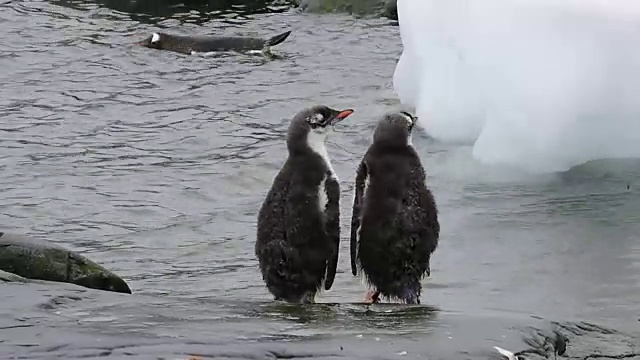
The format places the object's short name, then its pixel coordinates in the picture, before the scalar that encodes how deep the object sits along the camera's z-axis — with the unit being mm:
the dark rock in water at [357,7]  36812
